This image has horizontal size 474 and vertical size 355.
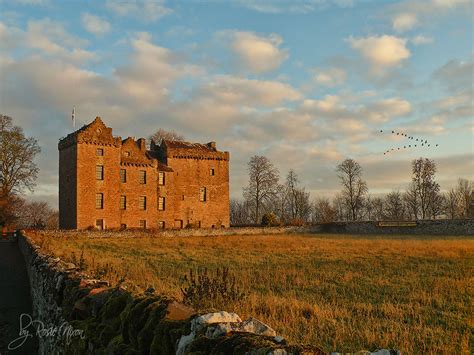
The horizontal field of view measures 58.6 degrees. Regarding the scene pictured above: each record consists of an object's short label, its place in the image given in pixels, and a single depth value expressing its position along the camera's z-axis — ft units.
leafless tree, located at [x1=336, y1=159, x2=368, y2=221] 254.27
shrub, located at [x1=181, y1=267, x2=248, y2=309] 26.02
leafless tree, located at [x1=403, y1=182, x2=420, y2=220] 252.93
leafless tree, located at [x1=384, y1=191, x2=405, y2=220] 310.24
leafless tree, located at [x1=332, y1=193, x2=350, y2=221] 387.71
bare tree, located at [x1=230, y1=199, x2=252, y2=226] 378.14
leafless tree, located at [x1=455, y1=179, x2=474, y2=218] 244.32
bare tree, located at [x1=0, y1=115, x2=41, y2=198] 145.69
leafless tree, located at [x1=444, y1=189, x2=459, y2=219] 286.66
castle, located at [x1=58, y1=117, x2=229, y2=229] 147.23
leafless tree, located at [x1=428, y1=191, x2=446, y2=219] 235.85
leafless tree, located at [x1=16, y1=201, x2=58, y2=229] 272.27
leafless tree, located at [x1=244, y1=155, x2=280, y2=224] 236.43
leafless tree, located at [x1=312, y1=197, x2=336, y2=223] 352.49
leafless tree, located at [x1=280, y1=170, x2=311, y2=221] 278.67
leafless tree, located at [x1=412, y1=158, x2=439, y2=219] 227.40
